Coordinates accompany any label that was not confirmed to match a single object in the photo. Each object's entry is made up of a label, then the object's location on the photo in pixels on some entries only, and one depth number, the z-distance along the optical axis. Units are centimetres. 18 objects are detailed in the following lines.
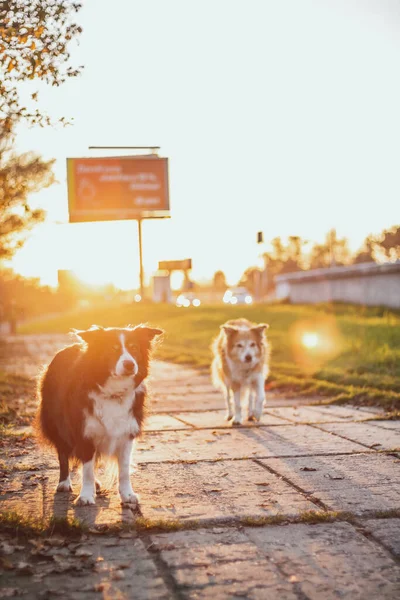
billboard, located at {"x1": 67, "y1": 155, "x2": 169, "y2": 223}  3453
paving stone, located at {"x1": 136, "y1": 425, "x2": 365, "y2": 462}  659
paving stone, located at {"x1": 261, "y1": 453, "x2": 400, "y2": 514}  483
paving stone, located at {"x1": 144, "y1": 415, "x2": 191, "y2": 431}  823
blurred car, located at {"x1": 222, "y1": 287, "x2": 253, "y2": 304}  5848
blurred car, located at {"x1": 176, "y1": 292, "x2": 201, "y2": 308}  5516
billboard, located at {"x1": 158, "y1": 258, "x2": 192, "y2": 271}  5351
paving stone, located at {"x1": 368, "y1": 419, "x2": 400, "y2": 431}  801
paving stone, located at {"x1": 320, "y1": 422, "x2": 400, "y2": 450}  691
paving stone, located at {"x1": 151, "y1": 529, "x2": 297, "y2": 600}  334
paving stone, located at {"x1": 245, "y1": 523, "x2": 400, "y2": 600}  336
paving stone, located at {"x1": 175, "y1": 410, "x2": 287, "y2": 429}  863
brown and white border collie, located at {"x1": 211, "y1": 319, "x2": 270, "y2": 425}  923
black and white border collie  498
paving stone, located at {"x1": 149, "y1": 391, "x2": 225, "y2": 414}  1029
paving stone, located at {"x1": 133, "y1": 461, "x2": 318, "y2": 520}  464
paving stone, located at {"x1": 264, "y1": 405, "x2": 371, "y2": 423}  882
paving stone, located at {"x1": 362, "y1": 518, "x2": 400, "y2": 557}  396
